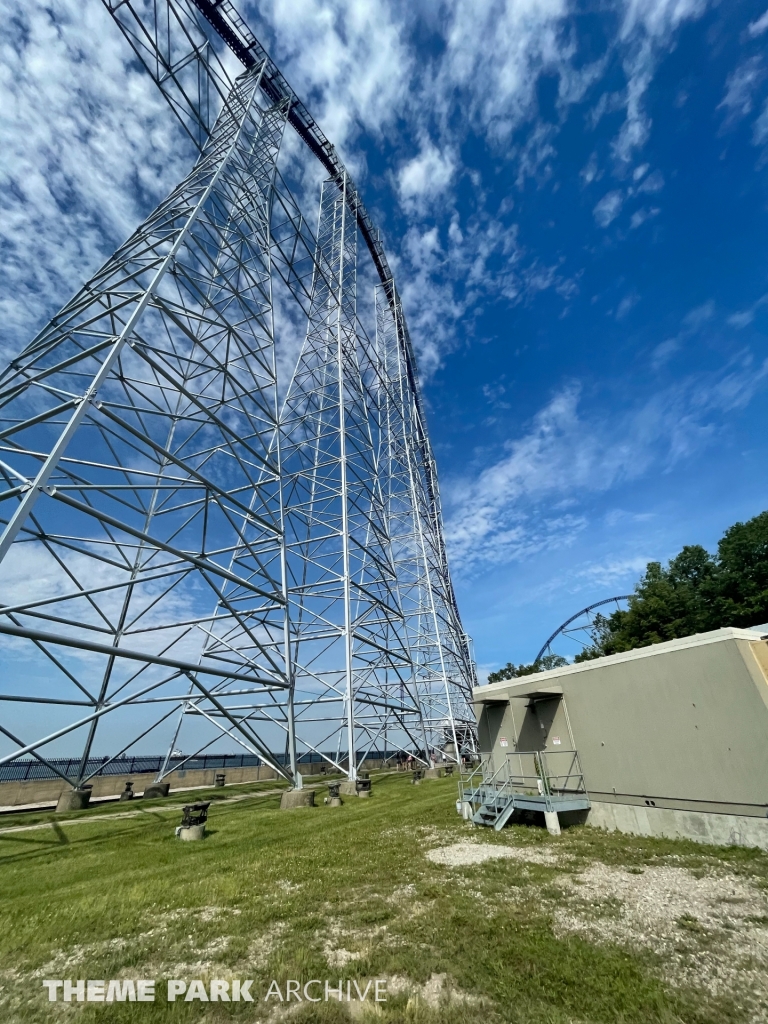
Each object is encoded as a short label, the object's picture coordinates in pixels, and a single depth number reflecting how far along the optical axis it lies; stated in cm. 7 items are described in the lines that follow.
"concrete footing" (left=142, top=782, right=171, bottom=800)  1341
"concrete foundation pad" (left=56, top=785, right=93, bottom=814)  1144
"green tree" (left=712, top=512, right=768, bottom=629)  2669
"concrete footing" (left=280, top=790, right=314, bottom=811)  1122
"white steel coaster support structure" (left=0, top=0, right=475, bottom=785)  816
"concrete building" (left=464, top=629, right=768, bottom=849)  725
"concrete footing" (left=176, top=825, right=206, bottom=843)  799
